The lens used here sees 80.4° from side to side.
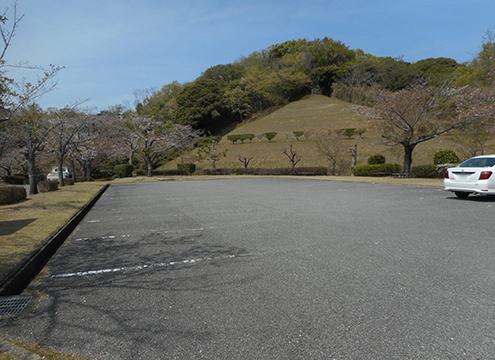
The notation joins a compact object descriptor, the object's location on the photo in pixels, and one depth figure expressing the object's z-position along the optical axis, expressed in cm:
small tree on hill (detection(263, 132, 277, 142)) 4388
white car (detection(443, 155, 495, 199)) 834
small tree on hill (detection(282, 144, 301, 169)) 3262
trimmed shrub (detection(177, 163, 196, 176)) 3588
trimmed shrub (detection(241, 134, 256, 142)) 4528
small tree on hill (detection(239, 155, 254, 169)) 3494
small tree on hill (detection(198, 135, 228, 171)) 3612
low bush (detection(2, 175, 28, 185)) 2992
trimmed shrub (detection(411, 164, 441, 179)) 1819
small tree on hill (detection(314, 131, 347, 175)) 2934
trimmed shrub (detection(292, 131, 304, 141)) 4145
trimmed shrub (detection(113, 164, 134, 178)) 3219
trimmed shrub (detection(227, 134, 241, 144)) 4647
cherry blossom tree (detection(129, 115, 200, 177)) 3219
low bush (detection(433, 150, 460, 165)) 1817
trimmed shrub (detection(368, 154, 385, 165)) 2397
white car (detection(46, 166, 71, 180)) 2739
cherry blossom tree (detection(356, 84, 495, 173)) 1828
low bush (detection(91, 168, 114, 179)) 3825
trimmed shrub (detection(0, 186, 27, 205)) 1063
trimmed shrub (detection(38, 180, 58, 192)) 1502
